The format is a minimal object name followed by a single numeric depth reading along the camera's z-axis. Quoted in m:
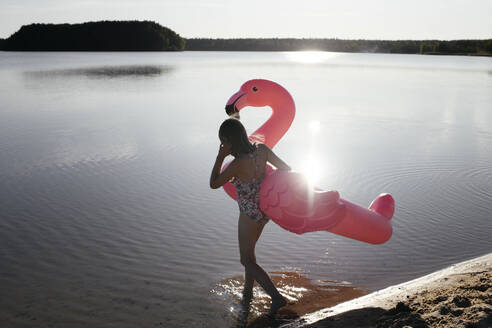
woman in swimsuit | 3.79
